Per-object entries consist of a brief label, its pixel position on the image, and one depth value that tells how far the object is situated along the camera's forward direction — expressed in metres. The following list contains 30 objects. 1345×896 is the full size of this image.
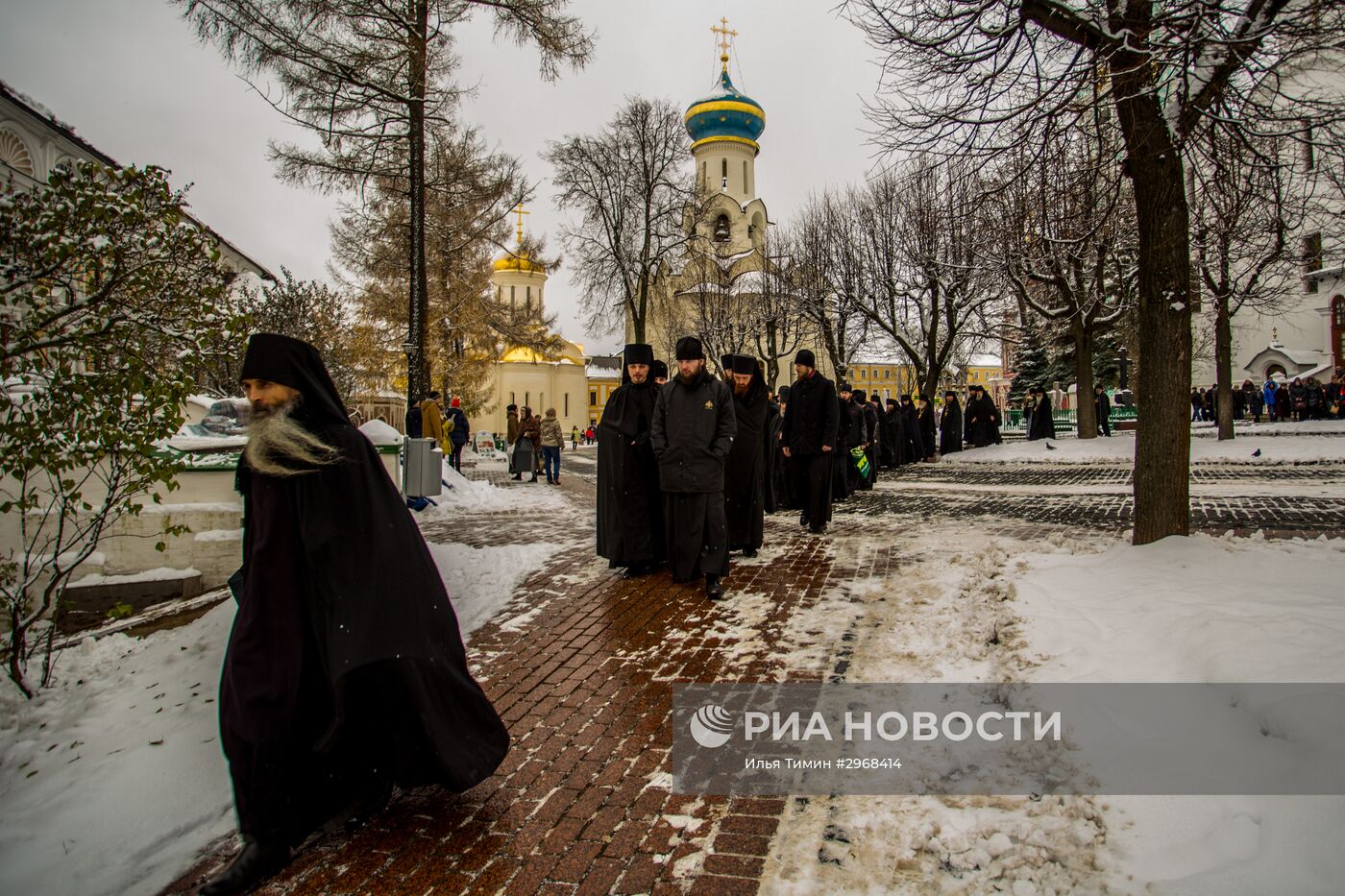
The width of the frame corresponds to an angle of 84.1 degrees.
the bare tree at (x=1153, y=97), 5.27
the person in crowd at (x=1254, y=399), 33.53
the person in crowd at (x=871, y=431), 14.91
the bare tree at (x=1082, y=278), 17.00
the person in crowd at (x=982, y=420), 23.62
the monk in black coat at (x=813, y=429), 8.75
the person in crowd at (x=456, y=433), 19.19
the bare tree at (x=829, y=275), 25.44
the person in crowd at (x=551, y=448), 18.89
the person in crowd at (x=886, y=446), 18.64
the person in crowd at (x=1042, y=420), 24.47
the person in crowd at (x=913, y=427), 20.92
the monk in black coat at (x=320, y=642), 2.57
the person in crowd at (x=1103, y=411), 26.98
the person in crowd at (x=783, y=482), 10.79
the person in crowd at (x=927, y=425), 21.47
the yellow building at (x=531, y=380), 61.56
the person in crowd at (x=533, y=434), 19.81
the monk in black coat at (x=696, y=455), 6.07
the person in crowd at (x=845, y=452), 10.91
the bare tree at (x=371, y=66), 10.17
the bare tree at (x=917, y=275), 21.77
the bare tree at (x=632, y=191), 29.41
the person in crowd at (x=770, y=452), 9.41
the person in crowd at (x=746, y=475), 7.58
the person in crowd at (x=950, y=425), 23.95
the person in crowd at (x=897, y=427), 19.41
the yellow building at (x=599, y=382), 81.49
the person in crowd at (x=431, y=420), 14.02
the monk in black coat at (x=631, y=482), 6.95
